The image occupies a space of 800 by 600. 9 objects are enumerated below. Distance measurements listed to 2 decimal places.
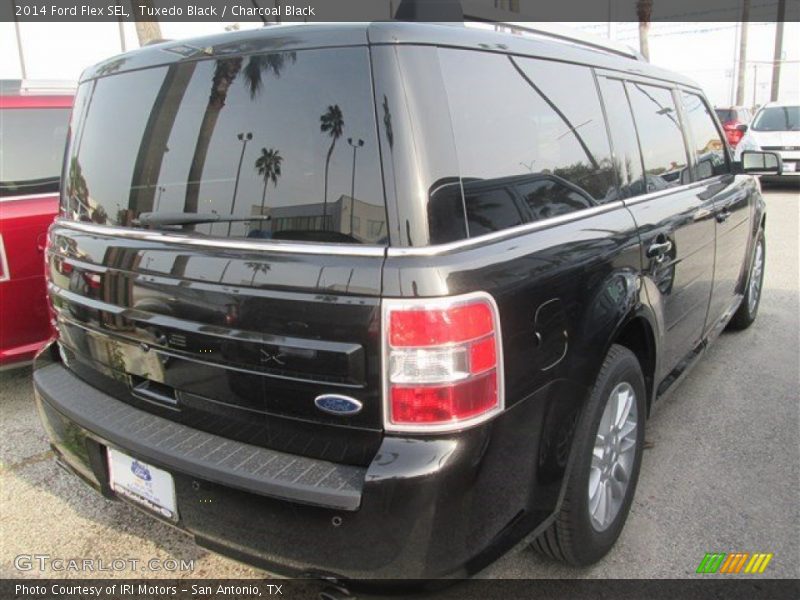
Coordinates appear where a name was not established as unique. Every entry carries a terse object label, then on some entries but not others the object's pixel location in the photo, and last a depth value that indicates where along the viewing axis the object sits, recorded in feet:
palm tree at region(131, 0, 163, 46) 30.53
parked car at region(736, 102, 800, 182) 43.21
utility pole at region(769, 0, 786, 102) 99.50
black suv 5.41
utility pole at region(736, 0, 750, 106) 102.37
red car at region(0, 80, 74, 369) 12.29
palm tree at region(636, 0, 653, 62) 69.92
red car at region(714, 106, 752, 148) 53.52
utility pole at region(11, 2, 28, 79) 54.08
